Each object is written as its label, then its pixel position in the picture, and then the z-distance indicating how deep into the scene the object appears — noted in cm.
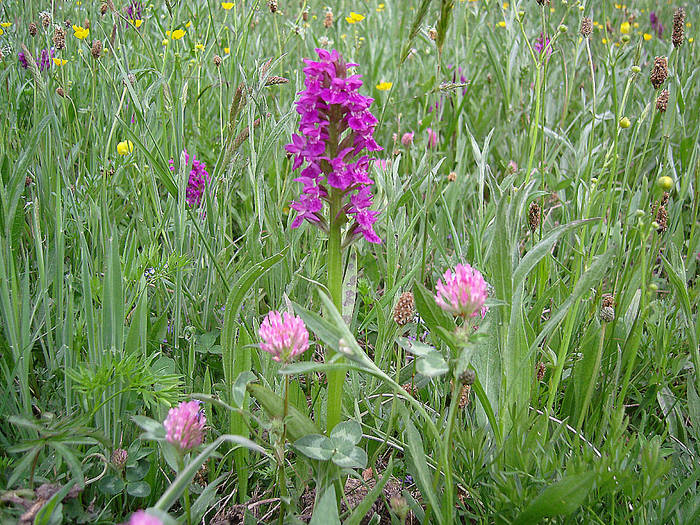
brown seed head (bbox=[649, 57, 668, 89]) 43
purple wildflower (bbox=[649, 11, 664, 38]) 129
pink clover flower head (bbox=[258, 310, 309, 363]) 31
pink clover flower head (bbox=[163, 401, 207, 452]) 30
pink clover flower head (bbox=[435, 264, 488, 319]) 30
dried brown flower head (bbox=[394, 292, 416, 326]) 37
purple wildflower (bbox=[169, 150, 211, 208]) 56
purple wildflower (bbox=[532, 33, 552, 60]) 85
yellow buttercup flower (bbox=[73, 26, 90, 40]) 59
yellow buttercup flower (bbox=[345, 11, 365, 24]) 95
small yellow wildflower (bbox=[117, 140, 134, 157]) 51
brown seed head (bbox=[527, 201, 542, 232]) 43
